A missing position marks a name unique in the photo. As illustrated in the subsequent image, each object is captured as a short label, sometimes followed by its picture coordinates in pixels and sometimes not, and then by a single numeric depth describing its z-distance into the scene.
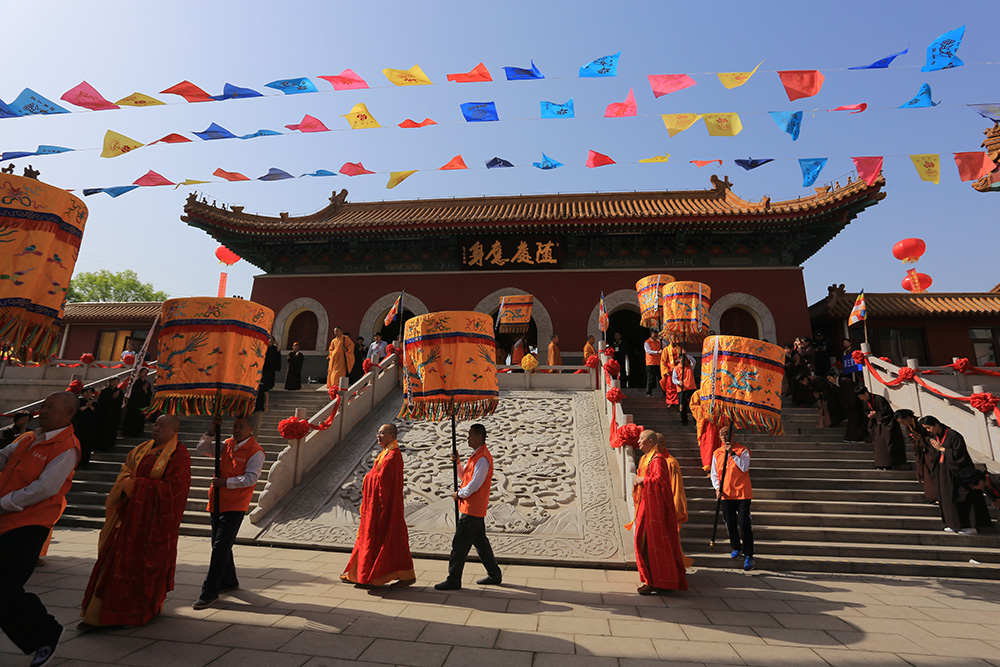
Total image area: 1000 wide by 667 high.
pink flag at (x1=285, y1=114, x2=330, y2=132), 7.04
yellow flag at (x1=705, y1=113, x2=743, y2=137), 6.62
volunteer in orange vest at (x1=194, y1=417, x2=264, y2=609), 3.51
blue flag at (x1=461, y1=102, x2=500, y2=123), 6.95
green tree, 28.39
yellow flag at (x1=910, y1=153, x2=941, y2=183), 6.46
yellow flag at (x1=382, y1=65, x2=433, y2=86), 6.36
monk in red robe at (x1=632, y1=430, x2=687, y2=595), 4.04
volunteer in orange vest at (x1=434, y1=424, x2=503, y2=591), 4.03
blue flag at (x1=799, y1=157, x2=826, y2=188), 6.71
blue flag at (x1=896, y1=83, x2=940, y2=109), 5.92
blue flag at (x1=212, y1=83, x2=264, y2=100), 6.22
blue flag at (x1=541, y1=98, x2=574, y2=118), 6.96
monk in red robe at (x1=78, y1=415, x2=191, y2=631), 3.00
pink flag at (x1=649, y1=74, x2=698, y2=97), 6.35
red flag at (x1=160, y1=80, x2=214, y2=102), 6.15
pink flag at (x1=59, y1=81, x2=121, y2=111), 5.97
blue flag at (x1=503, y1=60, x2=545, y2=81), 6.28
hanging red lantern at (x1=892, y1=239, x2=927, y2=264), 12.98
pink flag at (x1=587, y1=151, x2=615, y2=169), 7.95
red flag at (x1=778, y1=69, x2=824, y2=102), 6.06
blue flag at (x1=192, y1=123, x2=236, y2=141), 6.88
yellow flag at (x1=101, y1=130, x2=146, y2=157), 6.62
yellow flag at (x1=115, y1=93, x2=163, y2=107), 6.17
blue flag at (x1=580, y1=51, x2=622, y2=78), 6.27
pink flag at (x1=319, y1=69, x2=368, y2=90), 6.43
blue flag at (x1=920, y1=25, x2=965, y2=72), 5.54
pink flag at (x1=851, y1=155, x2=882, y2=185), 6.56
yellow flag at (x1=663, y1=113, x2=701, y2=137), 6.77
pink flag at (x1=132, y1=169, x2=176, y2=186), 7.38
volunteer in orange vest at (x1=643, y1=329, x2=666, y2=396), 9.37
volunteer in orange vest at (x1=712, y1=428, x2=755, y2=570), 4.82
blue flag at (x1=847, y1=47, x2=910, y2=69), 5.72
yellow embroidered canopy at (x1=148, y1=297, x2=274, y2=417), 3.58
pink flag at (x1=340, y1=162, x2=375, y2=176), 7.67
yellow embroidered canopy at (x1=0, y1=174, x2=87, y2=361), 3.00
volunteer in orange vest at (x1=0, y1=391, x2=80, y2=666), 2.47
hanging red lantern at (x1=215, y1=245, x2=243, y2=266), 14.53
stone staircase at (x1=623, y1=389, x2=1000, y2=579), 5.02
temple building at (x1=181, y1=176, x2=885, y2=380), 12.26
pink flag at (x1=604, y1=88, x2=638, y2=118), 6.82
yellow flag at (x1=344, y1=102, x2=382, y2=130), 6.96
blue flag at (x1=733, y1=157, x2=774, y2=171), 7.16
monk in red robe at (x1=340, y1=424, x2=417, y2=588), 3.94
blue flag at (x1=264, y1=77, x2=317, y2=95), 6.33
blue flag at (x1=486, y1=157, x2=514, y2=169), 8.15
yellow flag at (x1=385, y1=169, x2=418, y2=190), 7.97
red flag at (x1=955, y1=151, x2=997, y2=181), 6.26
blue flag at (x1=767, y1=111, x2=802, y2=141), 6.41
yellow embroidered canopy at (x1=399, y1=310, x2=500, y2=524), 4.33
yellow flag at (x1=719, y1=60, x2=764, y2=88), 6.17
